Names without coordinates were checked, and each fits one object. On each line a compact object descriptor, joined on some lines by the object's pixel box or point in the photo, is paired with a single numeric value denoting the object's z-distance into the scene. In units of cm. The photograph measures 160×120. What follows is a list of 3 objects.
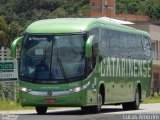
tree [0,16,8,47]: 7581
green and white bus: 2470
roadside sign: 3272
